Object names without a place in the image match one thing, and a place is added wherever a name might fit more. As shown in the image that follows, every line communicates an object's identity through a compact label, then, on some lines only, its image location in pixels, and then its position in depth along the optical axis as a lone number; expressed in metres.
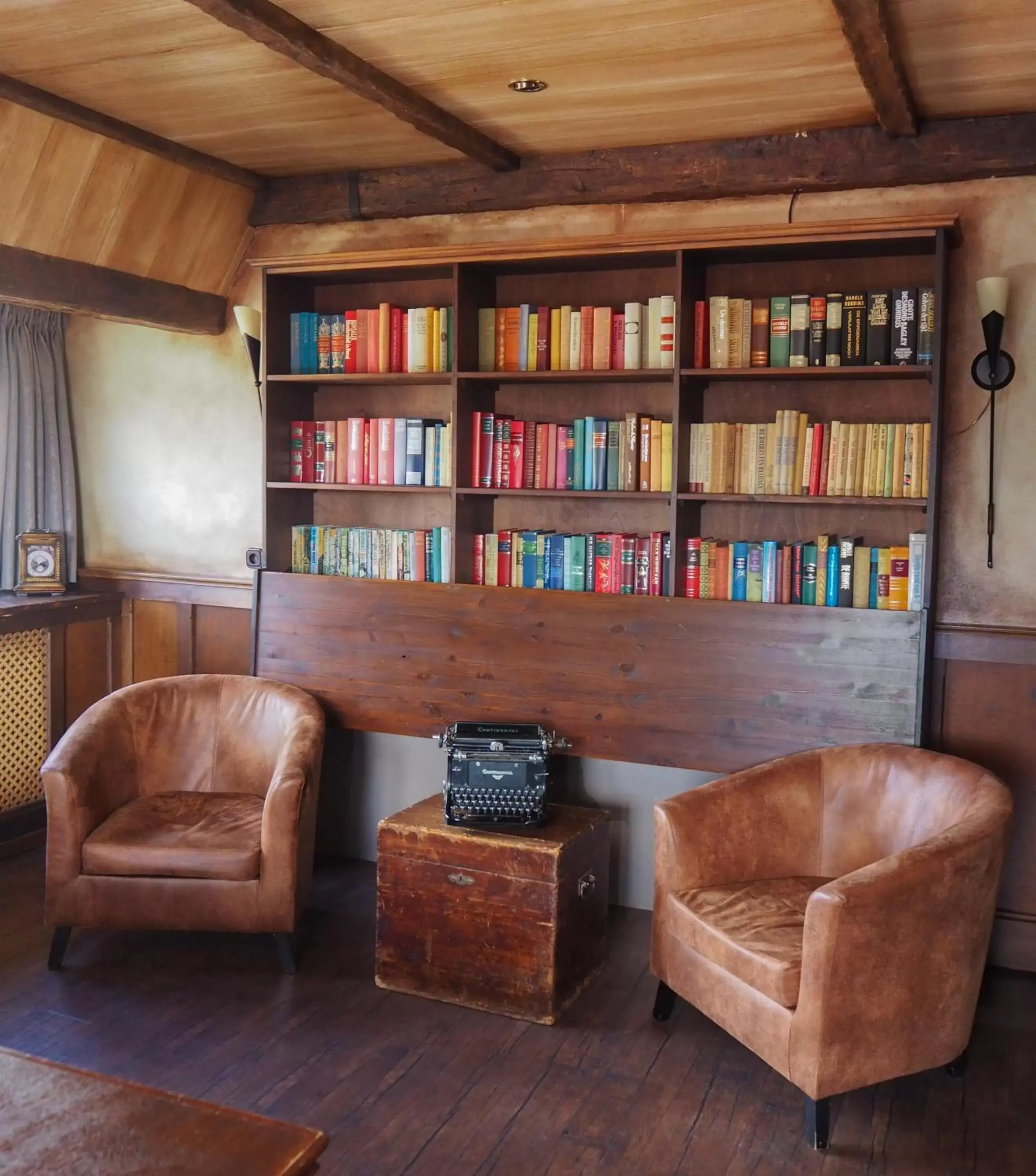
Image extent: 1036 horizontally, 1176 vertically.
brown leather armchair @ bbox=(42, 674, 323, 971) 3.32
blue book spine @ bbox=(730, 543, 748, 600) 3.54
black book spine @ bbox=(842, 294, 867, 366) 3.40
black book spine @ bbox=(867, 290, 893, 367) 3.37
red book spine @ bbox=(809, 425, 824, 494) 3.45
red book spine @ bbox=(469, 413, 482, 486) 3.85
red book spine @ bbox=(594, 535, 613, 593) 3.72
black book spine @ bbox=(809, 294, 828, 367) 3.44
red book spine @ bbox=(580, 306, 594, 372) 3.71
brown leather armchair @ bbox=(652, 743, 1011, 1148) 2.56
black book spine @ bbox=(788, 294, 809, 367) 3.46
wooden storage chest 3.11
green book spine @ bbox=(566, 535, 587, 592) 3.75
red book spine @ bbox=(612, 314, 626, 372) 3.68
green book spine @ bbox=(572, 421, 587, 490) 3.73
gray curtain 4.45
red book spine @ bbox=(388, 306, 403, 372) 3.95
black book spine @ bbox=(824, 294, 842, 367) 3.42
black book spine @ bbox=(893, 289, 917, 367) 3.34
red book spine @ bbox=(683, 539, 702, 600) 3.58
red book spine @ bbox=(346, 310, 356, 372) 4.04
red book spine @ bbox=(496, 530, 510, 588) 3.87
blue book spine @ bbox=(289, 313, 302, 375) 4.14
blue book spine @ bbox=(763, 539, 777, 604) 3.50
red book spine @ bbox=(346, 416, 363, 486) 4.05
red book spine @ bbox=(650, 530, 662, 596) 3.66
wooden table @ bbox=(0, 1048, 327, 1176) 1.57
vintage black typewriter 3.29
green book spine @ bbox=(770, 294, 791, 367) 3.48
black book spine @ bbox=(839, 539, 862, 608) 3.41
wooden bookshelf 3.38
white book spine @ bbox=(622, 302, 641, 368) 3.65
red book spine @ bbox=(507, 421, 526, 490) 3.81
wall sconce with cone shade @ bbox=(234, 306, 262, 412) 4.14
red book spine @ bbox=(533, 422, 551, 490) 3.80
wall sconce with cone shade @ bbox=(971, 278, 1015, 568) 3.26
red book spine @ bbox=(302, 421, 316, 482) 4.18
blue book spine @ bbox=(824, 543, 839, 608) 3.44
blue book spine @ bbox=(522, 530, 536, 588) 3.82
